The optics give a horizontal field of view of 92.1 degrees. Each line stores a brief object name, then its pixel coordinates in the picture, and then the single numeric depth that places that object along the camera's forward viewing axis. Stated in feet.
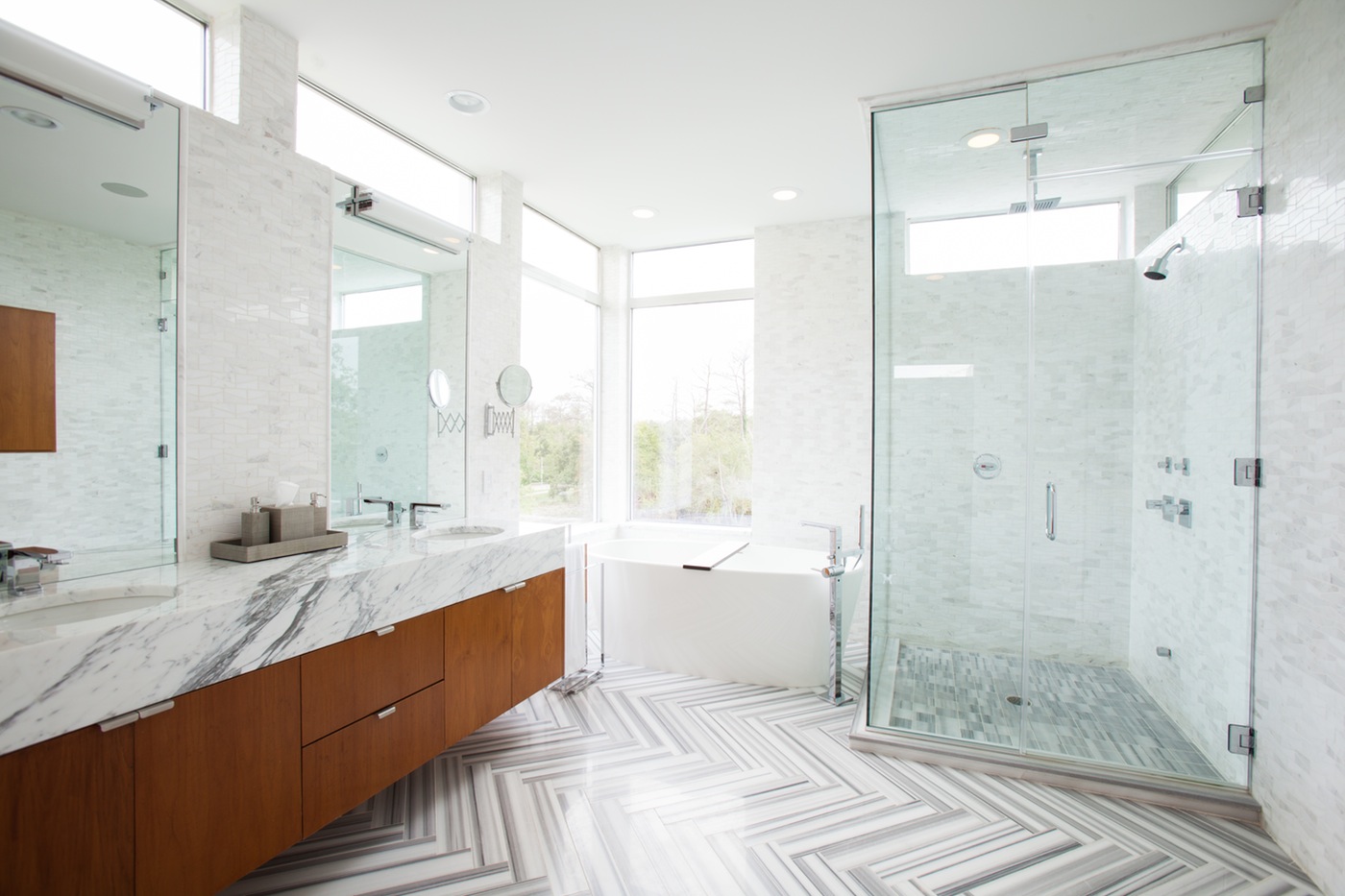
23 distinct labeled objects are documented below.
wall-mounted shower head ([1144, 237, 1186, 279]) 8.02
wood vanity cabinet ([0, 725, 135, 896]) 4.07
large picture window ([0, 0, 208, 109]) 6.59
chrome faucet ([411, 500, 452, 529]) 9.99
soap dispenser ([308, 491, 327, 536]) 7.90
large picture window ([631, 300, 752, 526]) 16.84
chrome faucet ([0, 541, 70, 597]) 5.39
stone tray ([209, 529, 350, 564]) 6.96
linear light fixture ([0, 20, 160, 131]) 5.65
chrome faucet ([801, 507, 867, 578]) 10.97
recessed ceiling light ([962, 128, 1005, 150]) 8.89
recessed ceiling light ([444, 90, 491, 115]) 9.77
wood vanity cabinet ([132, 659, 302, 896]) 4.79
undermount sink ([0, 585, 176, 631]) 5.24
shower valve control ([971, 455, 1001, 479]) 8.80
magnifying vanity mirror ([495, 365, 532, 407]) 12.79
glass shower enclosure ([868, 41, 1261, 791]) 7.84
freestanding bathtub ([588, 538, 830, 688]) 11.33
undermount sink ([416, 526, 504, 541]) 9.70
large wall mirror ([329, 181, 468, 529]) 9.18
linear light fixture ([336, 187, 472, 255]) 9.26
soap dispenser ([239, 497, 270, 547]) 7.25
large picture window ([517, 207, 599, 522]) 15.07
